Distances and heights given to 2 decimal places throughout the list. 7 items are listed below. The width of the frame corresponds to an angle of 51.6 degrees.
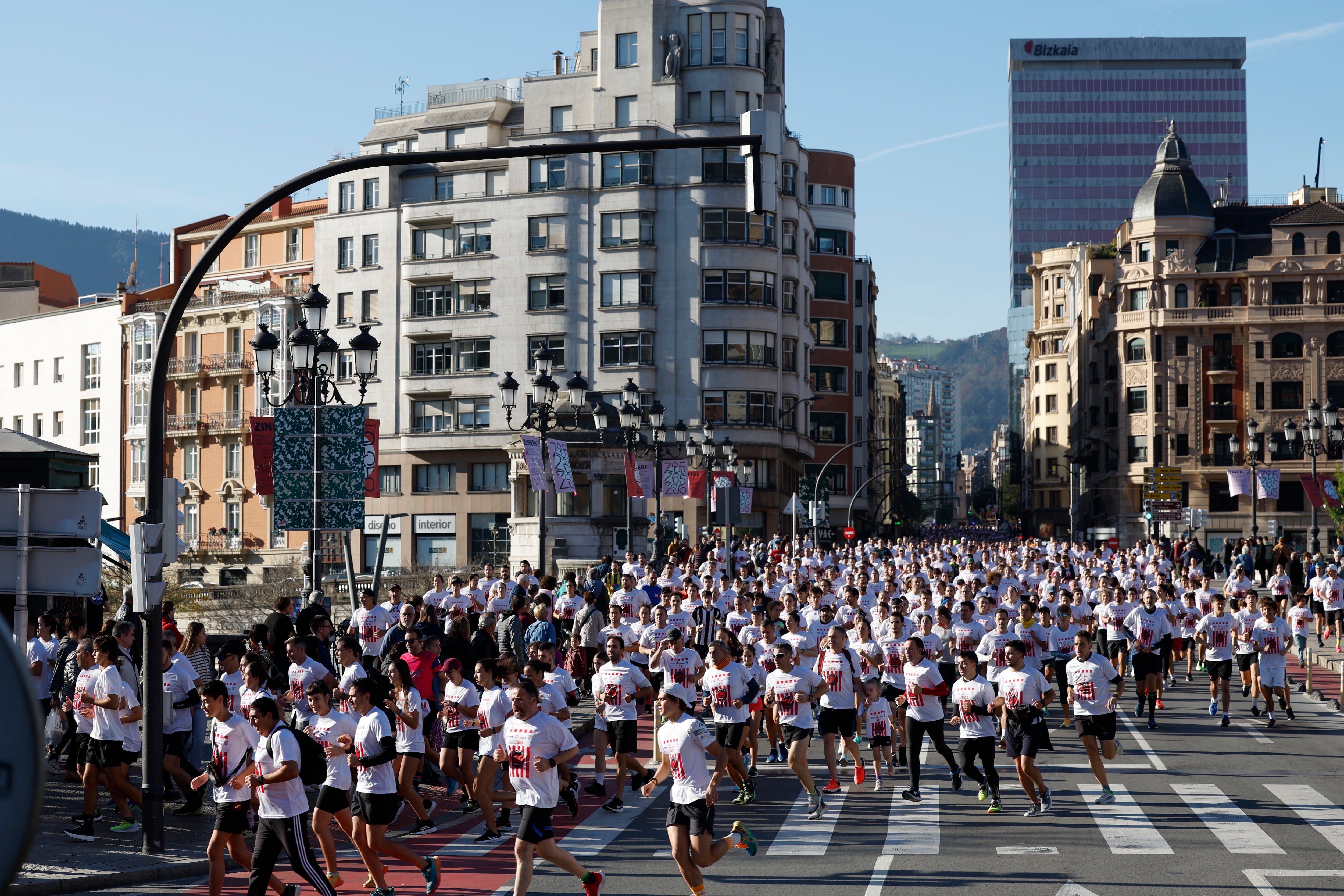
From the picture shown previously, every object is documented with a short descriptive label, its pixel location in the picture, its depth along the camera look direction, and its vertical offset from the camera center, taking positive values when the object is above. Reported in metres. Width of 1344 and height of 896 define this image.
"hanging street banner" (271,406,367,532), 19.12 -0.09
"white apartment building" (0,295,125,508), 79.69 +4.82
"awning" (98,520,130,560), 28.62 -1.62
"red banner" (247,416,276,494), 22.67 +0.27
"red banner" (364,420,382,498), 25.73 +0.01
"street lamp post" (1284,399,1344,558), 38.44 +0.87
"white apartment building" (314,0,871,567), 67.75 +9.40
